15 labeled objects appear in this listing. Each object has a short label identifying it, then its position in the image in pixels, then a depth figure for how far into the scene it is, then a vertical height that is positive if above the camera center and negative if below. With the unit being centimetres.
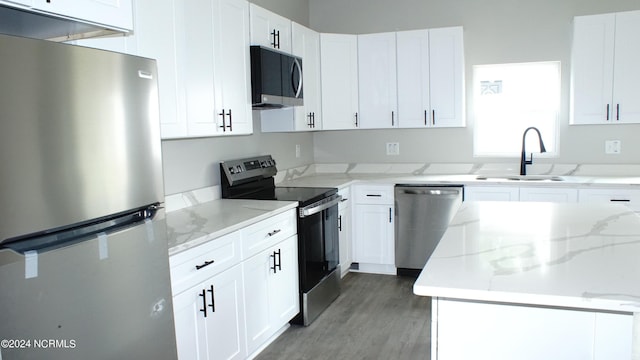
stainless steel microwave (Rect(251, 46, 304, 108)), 334 +38
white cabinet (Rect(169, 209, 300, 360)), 224 -80
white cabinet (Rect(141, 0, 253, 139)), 248 +40
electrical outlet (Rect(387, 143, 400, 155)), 511 -16
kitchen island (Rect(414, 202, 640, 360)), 146 -47
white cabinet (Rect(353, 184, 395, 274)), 448 -83
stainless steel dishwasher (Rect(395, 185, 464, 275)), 425 -73
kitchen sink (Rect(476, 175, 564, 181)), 441 -42
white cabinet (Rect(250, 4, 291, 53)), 341 +74
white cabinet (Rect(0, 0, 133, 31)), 145 +40
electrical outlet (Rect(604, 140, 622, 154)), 443 -16
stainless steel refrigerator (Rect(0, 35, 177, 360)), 124 -19
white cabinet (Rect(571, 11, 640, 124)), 401 +47
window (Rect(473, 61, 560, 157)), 464 +22
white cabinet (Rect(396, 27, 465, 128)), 448 +48
